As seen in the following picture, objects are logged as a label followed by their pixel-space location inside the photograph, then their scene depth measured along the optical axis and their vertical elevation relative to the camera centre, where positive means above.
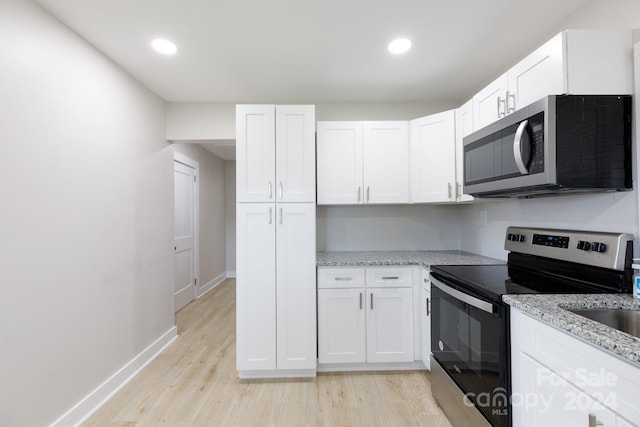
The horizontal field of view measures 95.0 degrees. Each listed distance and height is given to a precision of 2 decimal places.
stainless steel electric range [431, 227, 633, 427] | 1.34 -0.44
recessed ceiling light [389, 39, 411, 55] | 1.99 +1.17
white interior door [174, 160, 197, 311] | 4.03 -0.28
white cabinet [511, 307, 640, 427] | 0.85 -0.57
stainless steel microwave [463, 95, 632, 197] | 1.34 +0.32
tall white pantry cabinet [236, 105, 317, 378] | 2.33 -0.20
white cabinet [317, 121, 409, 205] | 2.65 +0.46
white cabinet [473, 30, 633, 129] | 1.35 +0.70
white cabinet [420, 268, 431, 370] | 2.31 -0.82
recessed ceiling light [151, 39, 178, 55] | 1.98 +1.17
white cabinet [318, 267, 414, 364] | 2.40 -0.84
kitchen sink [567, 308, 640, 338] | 1.08 -0.41
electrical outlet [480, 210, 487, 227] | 2.60 -0.04
